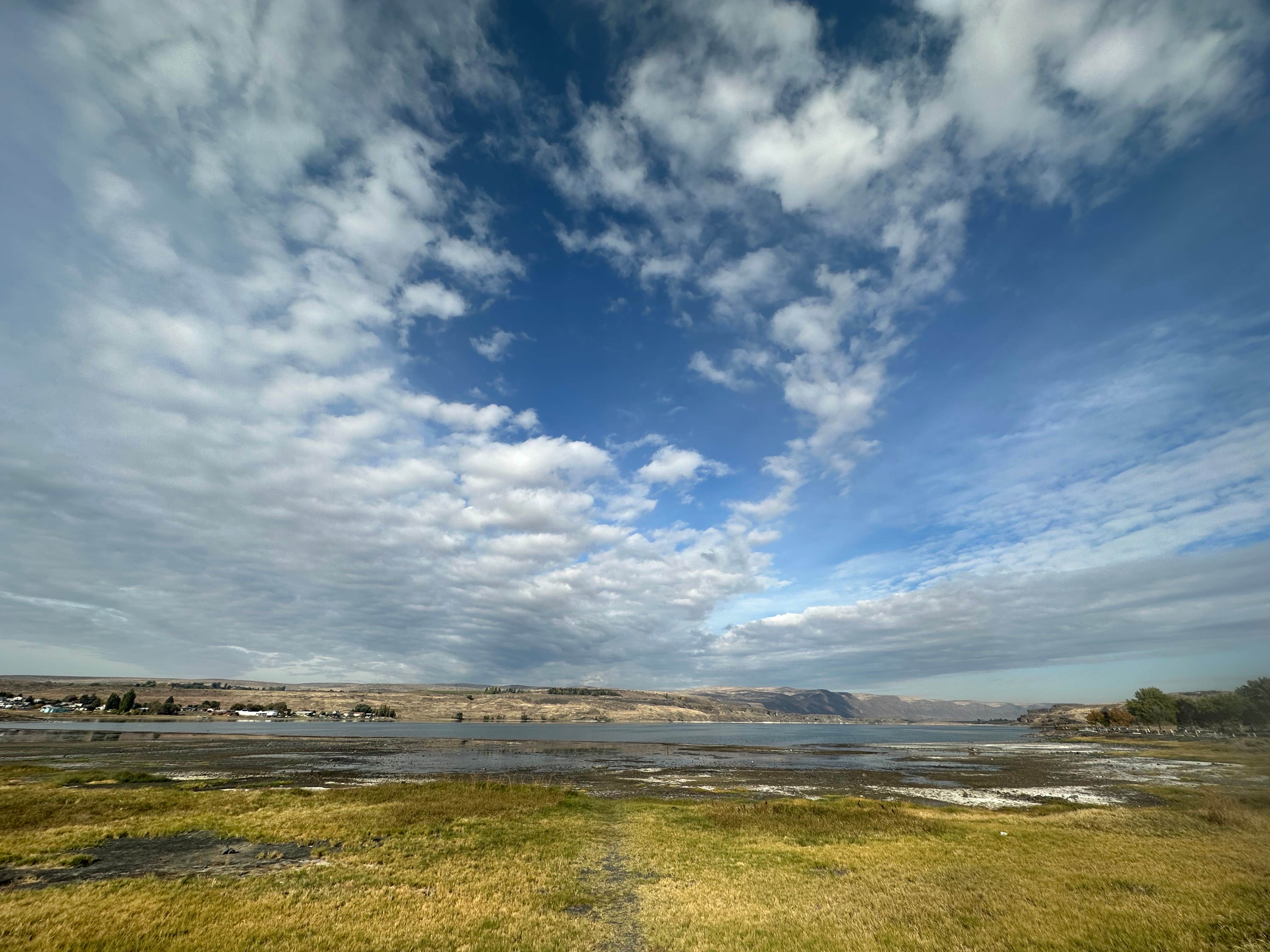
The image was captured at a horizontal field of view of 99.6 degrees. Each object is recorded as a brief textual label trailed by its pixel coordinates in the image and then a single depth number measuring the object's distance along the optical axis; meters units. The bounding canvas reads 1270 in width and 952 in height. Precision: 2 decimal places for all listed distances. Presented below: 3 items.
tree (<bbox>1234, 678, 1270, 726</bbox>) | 113.50
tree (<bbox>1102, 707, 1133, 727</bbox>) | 186.12
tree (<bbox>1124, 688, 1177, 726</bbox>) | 171.75
